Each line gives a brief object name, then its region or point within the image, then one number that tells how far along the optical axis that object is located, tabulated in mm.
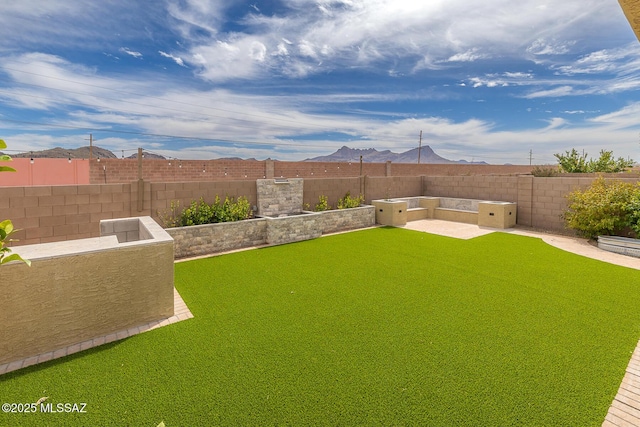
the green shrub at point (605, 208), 8391
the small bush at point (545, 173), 14214
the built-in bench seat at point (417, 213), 12734
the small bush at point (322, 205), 10883
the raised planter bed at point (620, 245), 7746
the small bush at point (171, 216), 7879
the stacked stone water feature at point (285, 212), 8664
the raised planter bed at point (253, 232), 7520
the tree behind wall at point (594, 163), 15156
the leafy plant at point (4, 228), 1454
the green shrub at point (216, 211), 8055
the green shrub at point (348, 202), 11422
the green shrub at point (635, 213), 8055
